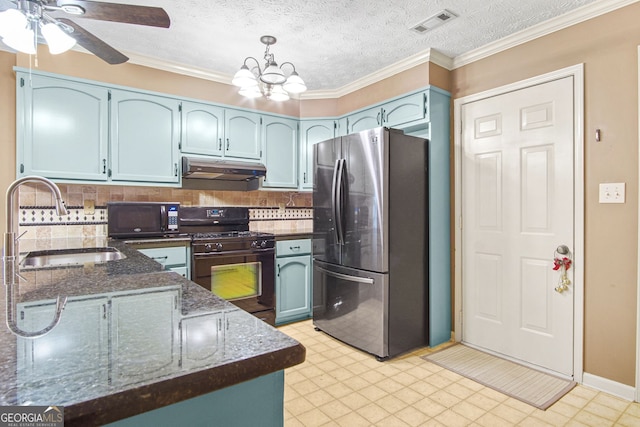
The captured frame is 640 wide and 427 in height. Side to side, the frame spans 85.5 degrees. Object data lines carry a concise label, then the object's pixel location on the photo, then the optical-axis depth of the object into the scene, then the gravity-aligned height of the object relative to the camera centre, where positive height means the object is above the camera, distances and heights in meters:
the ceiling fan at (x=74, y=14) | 1.35 +0.79
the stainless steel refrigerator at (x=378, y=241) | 2.62 -0.25
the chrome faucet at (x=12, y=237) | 1.21 -0.13
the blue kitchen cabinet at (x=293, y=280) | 3.34 -0.70
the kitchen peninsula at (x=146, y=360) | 0.45 -0.23
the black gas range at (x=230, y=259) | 2.90 -0.43
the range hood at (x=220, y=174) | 3.06 +0.33
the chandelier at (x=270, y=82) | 2.27 +0.88
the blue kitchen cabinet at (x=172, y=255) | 2.71 -0.37
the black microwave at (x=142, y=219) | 2.83 -0.09
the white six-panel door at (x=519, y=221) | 2.35 -0.08
